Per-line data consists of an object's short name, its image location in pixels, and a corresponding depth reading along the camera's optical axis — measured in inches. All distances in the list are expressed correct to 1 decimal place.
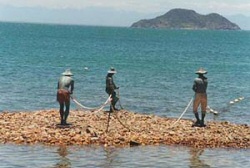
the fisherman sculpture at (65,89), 842.2
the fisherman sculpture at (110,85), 999.0
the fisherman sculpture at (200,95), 929.5
